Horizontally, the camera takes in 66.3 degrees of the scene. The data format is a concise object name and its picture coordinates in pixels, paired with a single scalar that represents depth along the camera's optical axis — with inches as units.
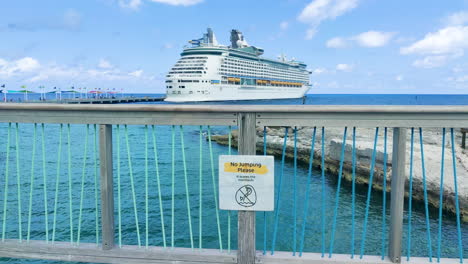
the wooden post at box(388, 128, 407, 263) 92.7
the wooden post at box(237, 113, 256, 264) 94.7
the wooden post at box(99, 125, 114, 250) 97.8
